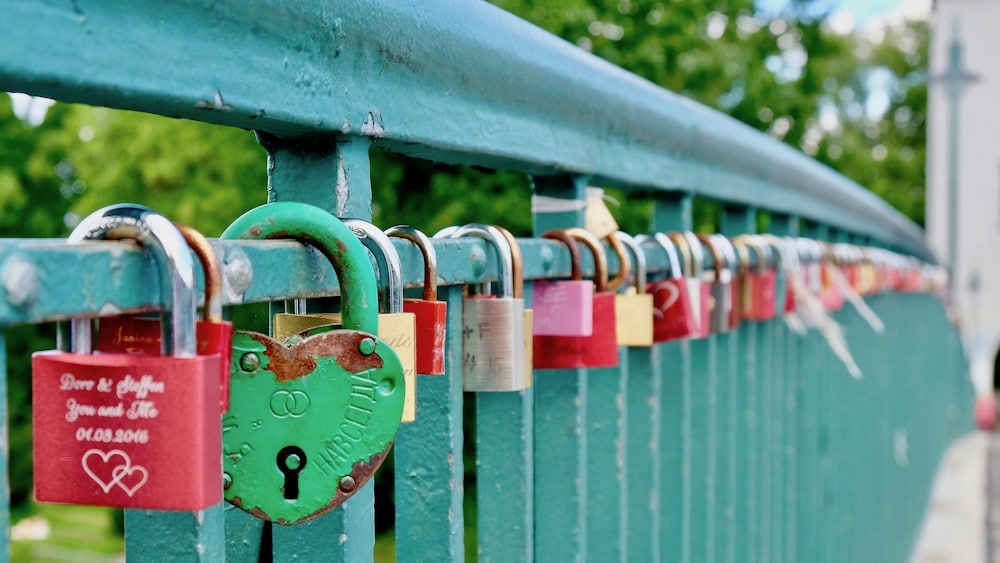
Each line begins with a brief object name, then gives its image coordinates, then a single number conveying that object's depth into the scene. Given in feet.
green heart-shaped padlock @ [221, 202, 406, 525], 2.60
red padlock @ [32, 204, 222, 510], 2.09
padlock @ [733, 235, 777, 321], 7.42
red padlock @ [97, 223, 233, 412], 2.29
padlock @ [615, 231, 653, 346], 5.23
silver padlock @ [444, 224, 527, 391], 3.91
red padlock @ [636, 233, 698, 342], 5.58
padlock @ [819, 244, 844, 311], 10.31
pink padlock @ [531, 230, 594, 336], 4.50
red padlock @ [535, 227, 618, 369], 4.53
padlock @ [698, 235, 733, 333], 6.56
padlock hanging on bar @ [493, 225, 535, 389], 3.97
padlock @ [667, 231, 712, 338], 5.78
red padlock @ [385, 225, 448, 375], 3.31
